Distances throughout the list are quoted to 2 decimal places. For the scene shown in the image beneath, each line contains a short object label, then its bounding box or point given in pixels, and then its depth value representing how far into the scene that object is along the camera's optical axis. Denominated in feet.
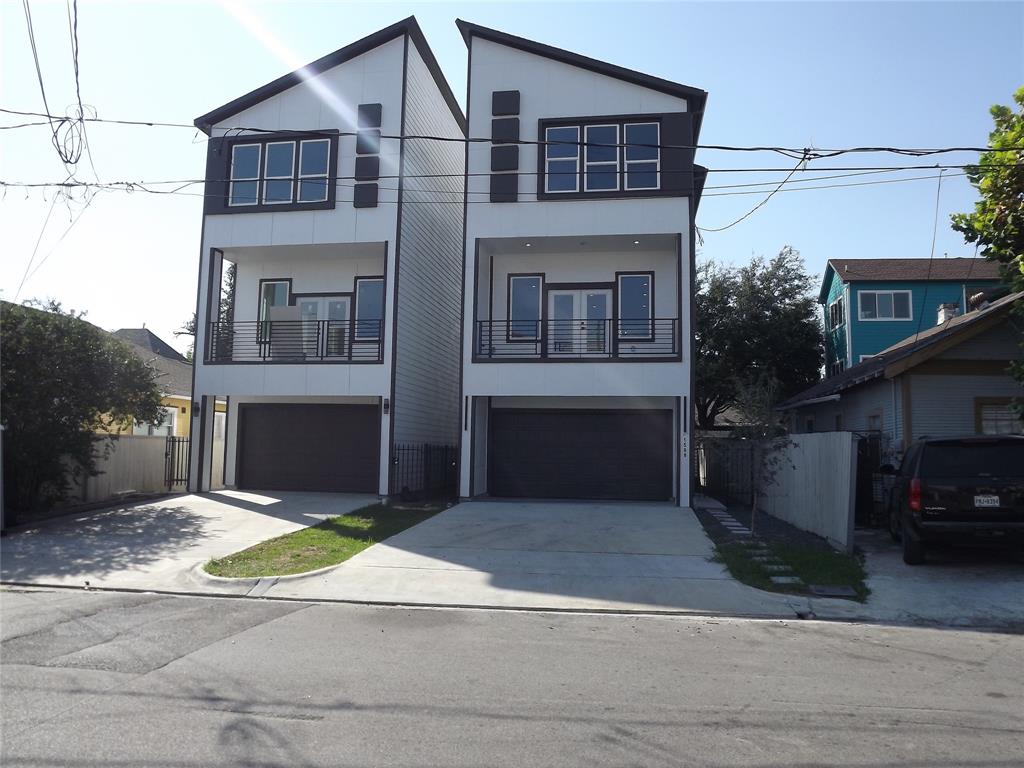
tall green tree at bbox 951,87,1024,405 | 39.65
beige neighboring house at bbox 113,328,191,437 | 84.28
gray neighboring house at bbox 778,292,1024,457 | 48.49
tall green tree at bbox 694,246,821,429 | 110.42
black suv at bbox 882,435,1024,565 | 31.53
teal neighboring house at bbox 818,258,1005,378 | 98.99
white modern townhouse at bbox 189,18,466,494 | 60.44
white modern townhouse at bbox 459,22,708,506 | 58.54
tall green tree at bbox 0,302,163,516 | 45.09
